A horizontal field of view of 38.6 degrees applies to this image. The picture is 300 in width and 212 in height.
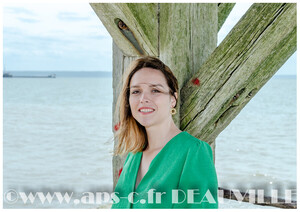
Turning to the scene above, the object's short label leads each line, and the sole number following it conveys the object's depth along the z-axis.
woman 1.61
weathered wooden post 1.75
